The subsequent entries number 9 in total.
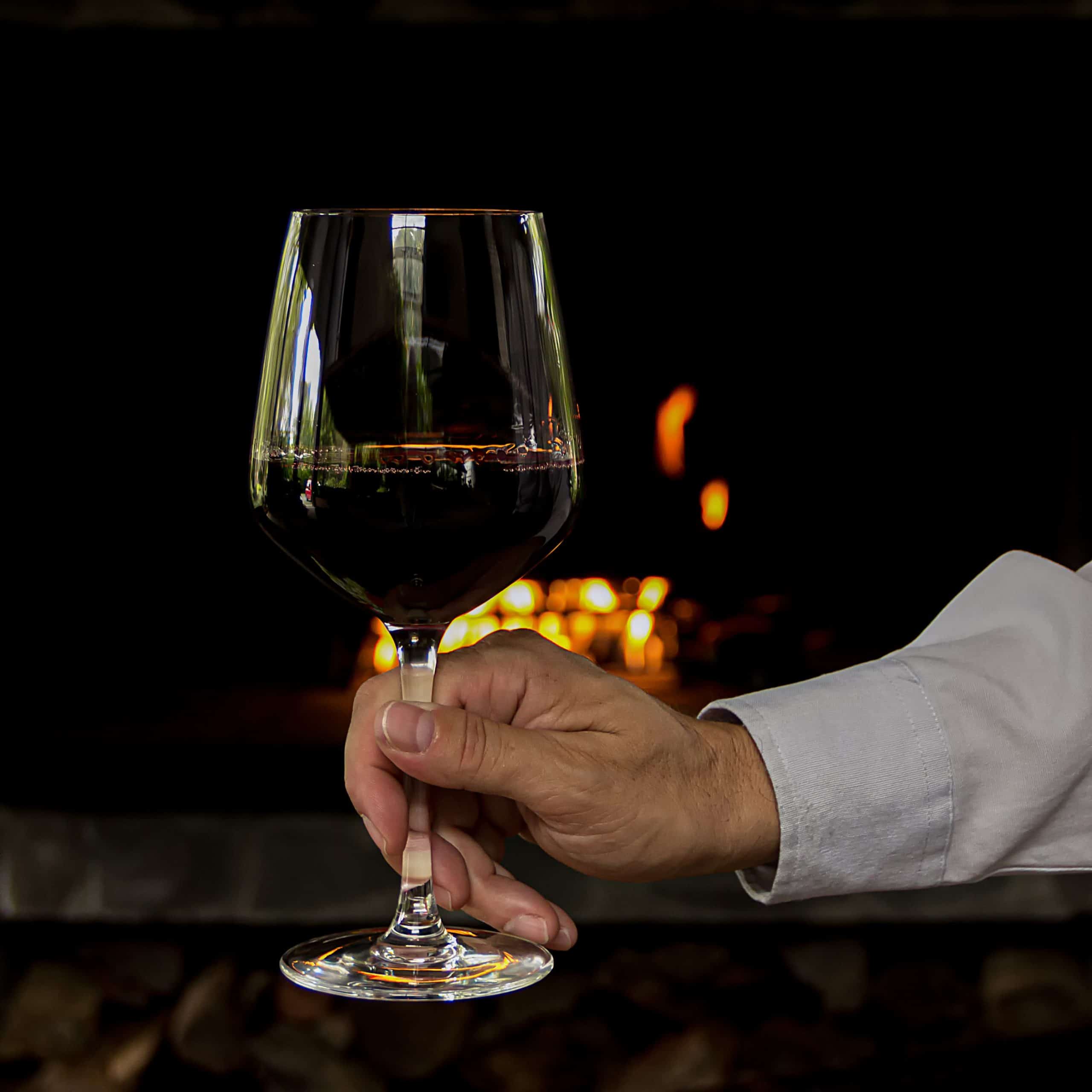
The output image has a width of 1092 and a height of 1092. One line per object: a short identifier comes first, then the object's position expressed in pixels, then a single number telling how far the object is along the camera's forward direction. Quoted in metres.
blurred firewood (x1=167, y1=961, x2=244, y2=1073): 1.69
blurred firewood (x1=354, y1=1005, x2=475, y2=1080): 1.64
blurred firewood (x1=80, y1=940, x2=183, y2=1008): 1.76
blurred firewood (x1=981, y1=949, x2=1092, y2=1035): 1.78
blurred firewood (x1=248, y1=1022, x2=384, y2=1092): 1.61
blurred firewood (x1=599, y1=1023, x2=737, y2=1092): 1.58
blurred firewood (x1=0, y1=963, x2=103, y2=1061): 1.68
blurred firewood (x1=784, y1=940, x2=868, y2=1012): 1.81
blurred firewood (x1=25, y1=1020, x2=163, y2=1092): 1.59
